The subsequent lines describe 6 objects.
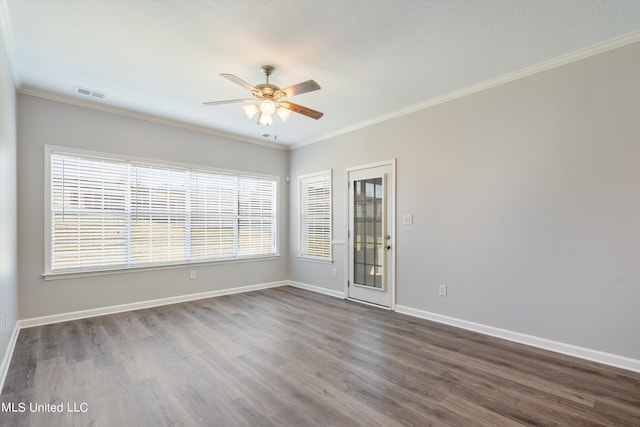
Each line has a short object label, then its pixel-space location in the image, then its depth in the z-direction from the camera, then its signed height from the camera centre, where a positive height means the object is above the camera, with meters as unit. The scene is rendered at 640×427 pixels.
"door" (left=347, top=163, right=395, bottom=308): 4.36 -0.29
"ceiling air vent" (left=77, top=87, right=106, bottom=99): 3.59 +1.50
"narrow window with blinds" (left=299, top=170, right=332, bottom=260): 5.36 +0.01
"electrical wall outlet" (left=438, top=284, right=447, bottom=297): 3.73 -0.94
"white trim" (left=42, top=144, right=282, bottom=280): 3.67 +0.20
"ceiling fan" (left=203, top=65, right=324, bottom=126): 2.72 +1.14
